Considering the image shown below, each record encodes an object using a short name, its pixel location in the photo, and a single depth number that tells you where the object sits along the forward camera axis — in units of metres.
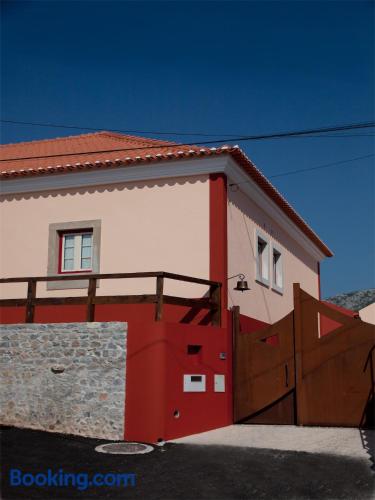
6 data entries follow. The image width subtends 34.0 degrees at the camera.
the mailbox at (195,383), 11.39
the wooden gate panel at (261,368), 12.46
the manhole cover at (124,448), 9.64
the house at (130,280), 11.11
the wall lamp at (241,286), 13.06
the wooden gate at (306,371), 11.82
